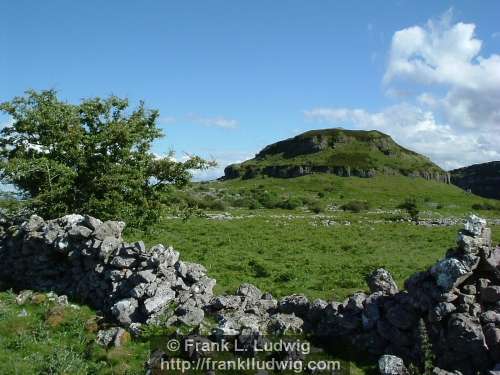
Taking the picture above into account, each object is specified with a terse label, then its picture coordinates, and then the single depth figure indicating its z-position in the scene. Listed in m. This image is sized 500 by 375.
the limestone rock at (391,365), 13.23
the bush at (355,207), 89.50
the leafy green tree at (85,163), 26.92
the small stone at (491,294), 14.01
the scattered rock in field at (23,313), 18.55
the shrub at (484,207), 107.72
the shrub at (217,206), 83.26
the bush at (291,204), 91.50
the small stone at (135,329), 16.59
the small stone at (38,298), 20.24
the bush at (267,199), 94.00
